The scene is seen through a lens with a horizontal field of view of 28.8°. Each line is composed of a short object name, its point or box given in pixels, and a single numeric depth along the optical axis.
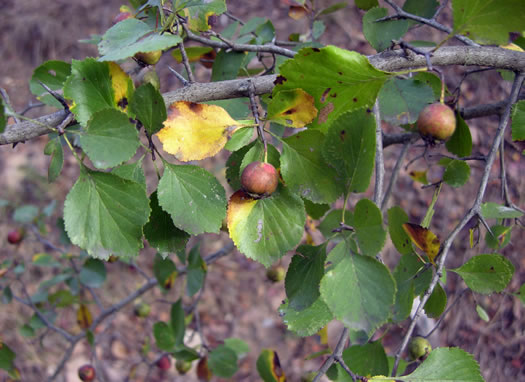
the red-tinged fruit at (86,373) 0.75
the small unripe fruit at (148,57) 0.43
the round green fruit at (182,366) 0.77
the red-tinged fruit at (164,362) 0.80
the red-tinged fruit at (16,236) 0.82
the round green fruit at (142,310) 0.88
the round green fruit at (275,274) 0.68
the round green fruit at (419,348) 0.51
